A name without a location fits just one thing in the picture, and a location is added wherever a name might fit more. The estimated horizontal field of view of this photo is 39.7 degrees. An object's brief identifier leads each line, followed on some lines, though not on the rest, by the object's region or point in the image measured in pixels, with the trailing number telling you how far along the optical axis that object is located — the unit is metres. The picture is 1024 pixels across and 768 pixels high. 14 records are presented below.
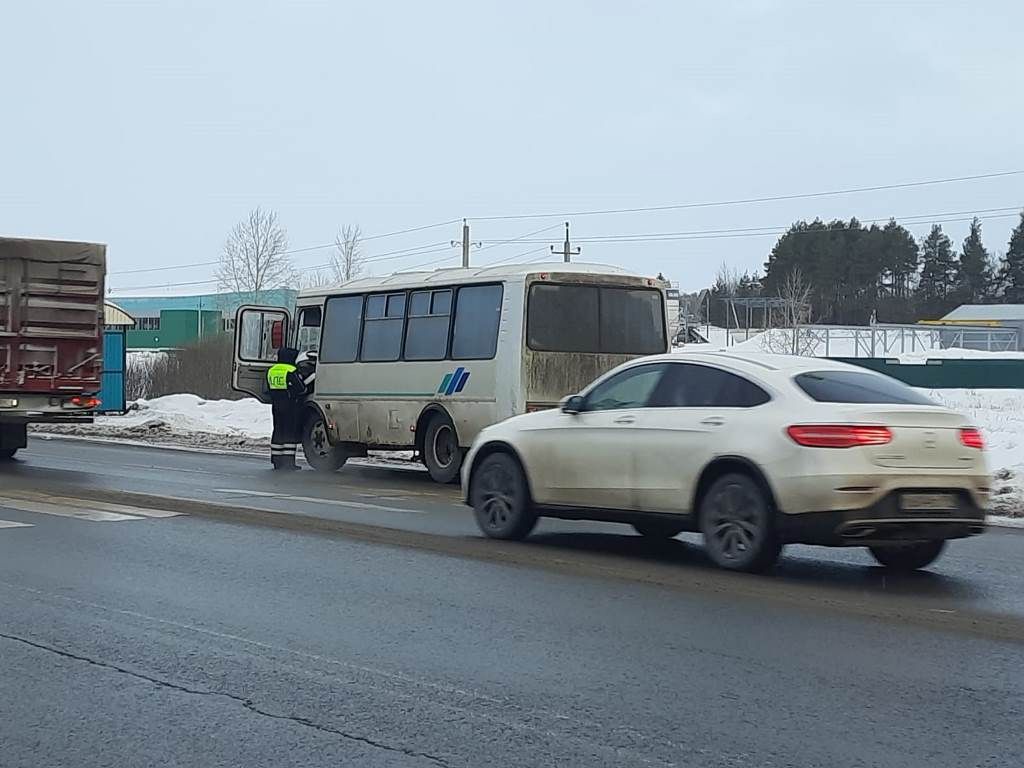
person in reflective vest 20.55
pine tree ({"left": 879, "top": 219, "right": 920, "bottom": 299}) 105.50
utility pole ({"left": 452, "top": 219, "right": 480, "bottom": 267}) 53.52
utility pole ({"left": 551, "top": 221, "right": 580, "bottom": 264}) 60.44
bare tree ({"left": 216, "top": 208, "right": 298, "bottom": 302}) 80.31
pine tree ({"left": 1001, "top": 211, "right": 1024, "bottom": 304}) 108.04
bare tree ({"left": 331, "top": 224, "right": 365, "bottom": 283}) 77.25
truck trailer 19.59
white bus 17.52
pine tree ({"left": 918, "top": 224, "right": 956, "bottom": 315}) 108.06
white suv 9.42
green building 76.75
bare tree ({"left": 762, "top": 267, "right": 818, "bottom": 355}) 61.91
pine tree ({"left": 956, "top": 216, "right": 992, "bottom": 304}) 109.75
